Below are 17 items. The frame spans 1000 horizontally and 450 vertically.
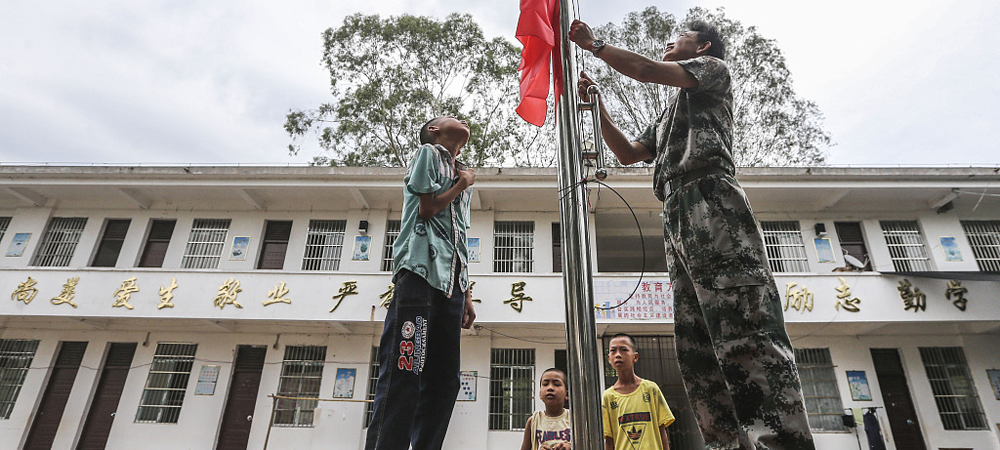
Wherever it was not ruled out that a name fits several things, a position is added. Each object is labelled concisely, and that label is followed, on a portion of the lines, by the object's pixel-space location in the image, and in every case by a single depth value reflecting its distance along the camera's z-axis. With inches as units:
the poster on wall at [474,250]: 405.1
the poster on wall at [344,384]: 375.9
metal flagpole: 48.9
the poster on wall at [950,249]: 389.7
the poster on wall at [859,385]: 367.2
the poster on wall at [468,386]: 372.8
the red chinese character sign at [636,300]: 358.6
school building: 364.2
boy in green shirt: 65.1
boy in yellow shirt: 131.1
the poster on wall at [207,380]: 383.2
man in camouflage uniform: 49.4
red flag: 74.9
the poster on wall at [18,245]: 420.8
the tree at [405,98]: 566.6
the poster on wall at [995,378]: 367.2
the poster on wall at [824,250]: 396.8
